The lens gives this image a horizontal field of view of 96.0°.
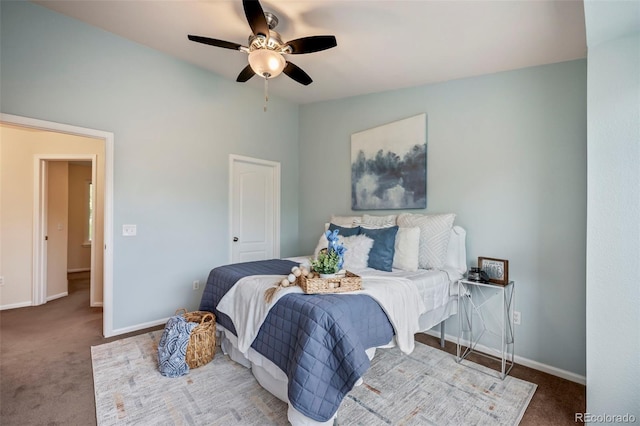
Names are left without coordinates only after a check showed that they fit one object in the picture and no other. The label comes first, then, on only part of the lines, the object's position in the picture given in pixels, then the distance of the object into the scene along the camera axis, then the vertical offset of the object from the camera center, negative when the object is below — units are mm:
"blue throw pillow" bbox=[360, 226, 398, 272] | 2618 -323
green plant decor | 1937 -338
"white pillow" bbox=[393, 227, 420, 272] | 2670 -338
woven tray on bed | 1864 -465
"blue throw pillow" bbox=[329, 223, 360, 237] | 2902 -179
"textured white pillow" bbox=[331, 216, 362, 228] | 3321 -87
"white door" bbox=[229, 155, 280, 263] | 3941 +61
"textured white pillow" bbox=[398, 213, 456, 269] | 2715 -241
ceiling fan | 2086 +1269
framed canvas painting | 3158 +569
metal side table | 2545 -967
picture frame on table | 2361 -455
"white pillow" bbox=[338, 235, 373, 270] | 2662 -368
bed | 1515 -684
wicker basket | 2252 -1033
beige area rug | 1751 -1243
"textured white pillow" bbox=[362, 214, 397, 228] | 3104 -80
